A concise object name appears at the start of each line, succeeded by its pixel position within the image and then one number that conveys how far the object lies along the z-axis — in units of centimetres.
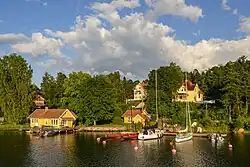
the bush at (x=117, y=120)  6410
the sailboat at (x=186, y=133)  4441
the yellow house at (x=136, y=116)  6104
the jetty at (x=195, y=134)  4927
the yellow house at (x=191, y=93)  7476
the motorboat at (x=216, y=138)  4350
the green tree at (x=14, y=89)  6609
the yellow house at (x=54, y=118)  6284
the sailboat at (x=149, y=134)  4702
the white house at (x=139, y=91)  8882
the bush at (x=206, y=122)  5354
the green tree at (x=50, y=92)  8056
